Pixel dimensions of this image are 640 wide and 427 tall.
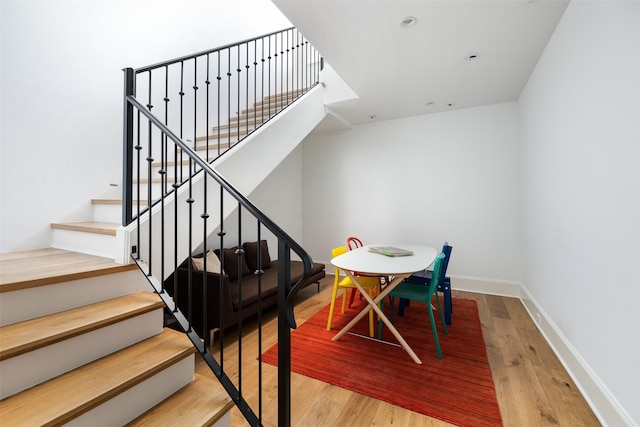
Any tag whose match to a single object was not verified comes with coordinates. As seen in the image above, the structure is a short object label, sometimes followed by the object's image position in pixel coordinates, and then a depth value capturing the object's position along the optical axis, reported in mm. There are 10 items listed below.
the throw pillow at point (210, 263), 2754
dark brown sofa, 2420
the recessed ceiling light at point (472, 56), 2621
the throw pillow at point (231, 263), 3314
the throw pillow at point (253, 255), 3797
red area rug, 1741
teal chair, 2375
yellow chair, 2693
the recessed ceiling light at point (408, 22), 2117
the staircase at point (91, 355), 1021
